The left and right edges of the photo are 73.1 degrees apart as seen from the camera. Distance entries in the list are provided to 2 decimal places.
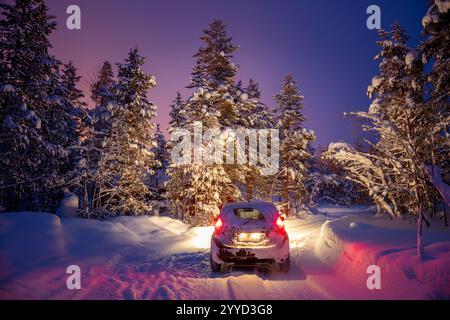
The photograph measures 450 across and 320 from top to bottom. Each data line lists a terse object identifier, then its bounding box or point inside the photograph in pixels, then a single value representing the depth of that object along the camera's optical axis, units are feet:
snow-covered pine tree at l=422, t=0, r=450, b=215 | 25.54
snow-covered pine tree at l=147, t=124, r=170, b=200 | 122.72
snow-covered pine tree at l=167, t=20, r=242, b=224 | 65.00
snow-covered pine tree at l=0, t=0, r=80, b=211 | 52.65
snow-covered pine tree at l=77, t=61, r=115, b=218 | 52.90
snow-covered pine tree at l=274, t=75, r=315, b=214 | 89.81
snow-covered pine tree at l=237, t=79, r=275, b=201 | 75.72
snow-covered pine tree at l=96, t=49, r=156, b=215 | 56.29
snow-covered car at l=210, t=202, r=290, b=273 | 23.32
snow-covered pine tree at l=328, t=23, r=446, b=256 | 27.87
